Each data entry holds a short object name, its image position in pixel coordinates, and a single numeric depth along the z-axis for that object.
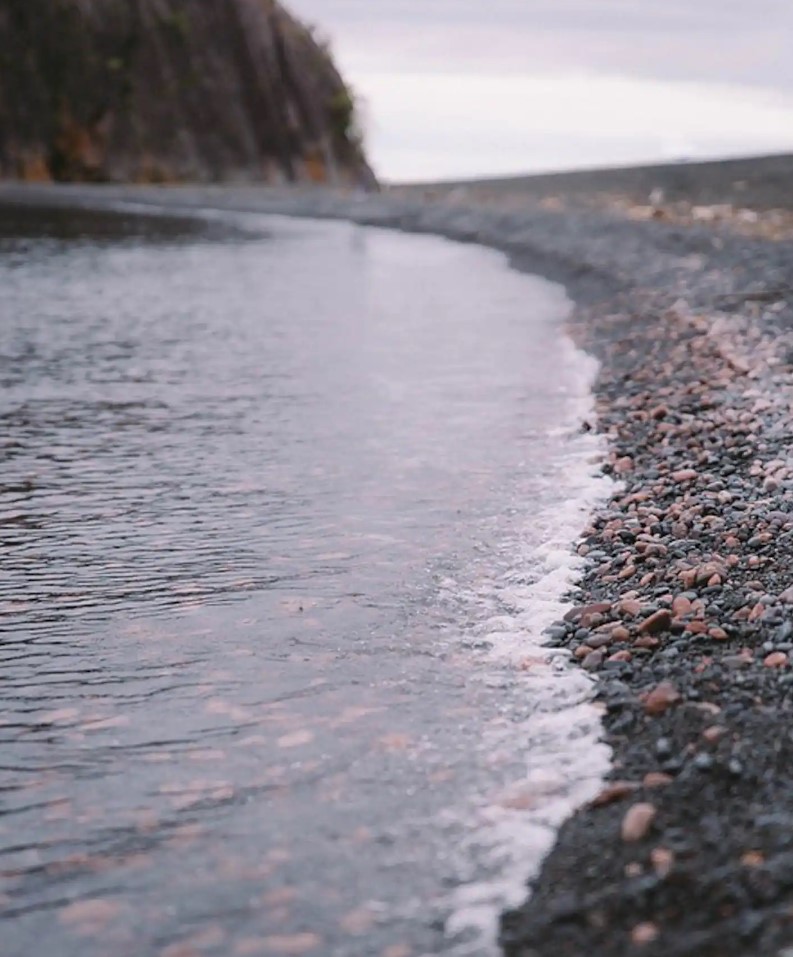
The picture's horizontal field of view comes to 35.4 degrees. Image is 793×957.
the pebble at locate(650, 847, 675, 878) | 4.41
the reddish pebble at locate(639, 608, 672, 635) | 6.45
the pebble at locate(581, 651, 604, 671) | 6.34
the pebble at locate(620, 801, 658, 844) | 4.65
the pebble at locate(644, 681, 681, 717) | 5.59
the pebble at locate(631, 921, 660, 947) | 4.11
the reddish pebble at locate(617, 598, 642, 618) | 6.74
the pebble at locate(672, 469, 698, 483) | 9.32
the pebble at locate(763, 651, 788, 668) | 5.71
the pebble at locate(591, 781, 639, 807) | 4.98
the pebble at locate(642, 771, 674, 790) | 4.98
